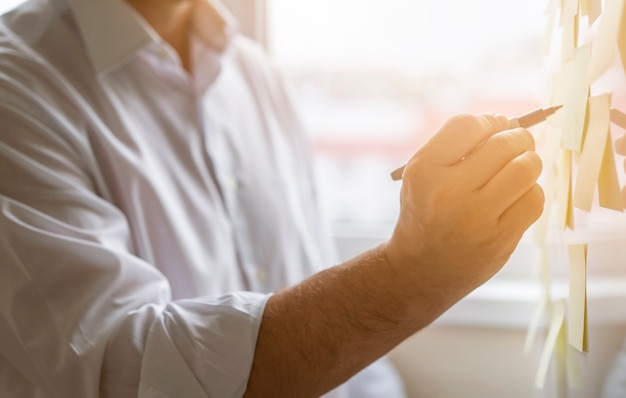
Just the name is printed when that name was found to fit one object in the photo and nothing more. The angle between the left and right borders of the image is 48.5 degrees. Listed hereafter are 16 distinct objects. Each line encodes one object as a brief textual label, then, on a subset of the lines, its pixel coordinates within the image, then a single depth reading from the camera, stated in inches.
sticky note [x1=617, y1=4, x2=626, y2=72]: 19.3
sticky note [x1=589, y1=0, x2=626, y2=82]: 19.5
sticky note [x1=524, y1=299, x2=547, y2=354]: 29.5
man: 23.5
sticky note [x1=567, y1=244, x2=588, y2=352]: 22.2
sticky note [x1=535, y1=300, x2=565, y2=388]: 25.6
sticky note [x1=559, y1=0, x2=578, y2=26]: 23.0
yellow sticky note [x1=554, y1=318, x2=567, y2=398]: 25.2
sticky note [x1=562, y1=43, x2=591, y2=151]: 21.6
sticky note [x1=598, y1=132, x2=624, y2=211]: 20.6
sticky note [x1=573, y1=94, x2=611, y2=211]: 20.7
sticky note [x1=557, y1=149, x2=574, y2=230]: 23.5
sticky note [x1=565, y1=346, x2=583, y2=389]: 24.0
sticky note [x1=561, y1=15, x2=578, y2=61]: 23.1
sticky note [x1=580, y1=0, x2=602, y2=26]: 21.0
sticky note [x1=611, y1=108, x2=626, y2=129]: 20.1
